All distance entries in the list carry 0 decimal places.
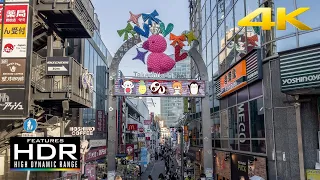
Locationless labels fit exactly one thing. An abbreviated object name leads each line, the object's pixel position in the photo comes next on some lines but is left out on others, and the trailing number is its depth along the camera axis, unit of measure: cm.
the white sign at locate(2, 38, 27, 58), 1438
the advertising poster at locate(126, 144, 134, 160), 3900
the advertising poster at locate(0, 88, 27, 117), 1384
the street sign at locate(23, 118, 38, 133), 1239
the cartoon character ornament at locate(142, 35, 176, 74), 2256
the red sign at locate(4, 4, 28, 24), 1467
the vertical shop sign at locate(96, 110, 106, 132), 3378
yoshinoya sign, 1261
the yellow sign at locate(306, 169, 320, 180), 1298
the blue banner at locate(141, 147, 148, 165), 4877
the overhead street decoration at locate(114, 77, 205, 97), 2245
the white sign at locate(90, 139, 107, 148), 2989
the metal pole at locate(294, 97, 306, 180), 1348
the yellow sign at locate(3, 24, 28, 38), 1458
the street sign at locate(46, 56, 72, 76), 1570
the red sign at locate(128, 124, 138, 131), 4905
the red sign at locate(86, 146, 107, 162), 2633
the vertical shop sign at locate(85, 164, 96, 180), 2212
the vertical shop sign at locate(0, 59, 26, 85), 1419
